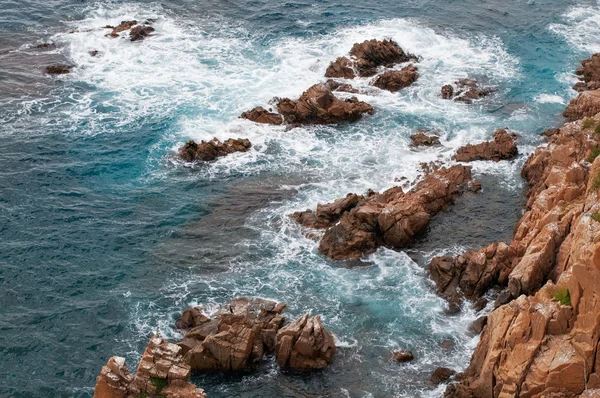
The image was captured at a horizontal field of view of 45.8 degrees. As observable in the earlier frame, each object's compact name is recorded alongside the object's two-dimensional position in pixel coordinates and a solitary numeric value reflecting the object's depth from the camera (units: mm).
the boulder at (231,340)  48125
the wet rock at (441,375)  47312
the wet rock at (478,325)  51281
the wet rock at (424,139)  74625
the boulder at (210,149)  72750
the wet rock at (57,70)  87125
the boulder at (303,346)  48469
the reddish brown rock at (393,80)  85062
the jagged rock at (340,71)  86938
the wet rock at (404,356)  49406
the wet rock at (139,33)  95250
